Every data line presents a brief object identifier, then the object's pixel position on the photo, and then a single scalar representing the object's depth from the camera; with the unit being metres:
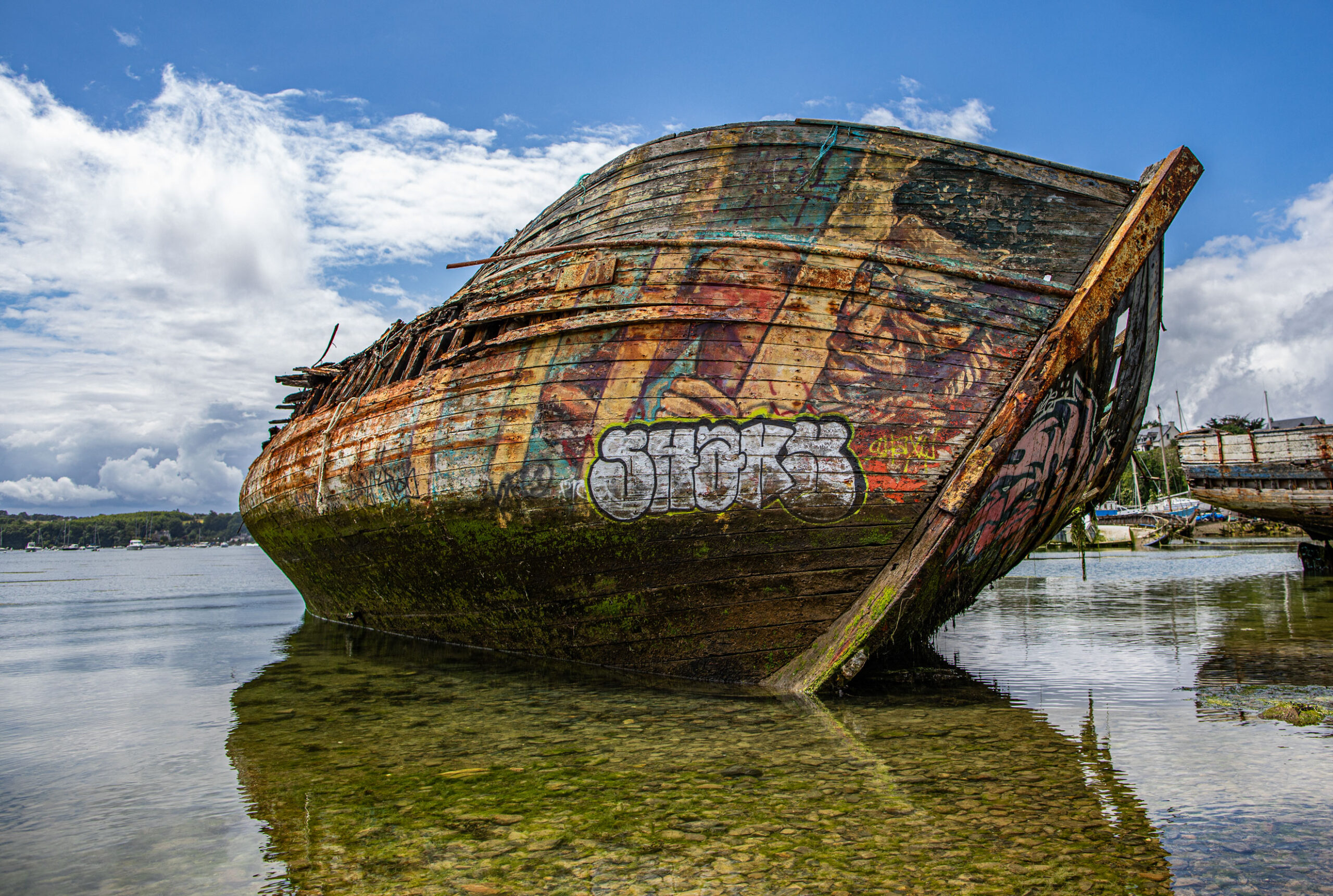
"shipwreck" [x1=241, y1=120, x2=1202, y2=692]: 5.21
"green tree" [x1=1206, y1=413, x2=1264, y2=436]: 67.69
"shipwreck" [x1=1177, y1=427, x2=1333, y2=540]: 13.74
